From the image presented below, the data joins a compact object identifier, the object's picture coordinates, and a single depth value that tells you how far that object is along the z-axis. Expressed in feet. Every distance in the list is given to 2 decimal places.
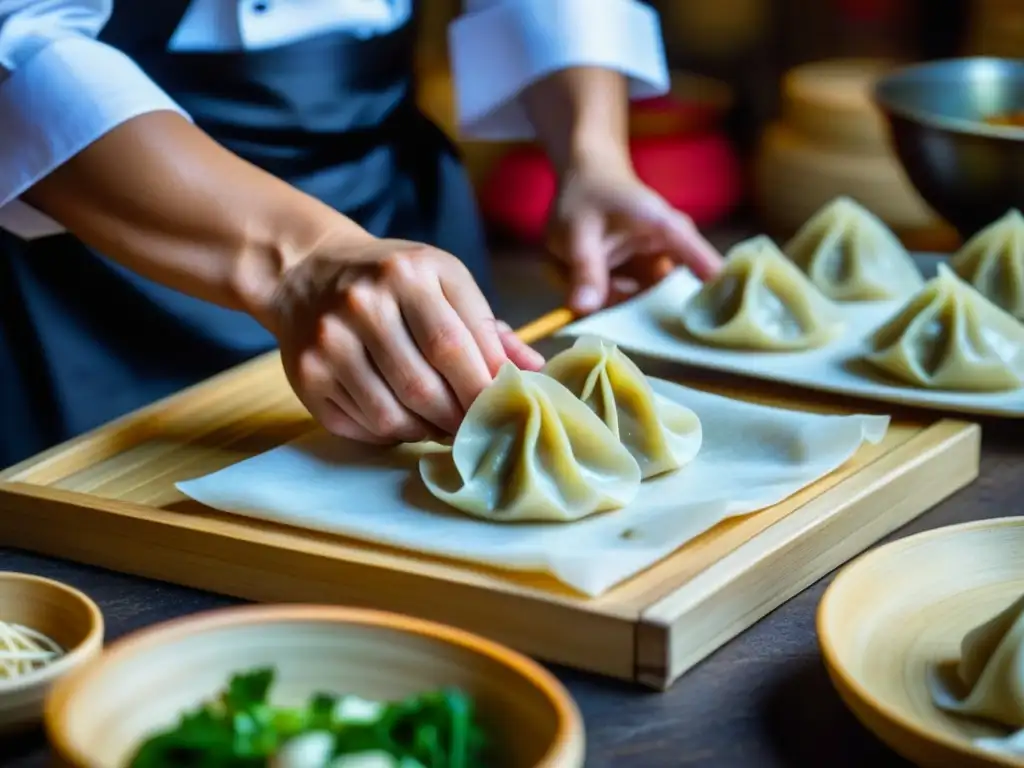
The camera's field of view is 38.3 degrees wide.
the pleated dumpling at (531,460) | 4.29
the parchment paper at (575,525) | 3.97
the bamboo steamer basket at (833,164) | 9.52
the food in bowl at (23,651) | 3.33
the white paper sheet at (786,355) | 5.37
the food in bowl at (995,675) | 3.14
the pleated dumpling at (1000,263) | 6.43
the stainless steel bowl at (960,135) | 6.64
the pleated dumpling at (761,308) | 5.97
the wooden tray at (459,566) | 3.67
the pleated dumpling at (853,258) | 6.68
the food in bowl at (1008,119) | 7.48
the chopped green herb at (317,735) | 2.57
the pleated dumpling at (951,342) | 5.47
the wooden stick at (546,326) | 6.35
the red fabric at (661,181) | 10.52
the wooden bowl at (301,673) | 2.77
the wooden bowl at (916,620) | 2.96
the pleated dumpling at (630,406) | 4.62
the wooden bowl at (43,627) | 3.14
